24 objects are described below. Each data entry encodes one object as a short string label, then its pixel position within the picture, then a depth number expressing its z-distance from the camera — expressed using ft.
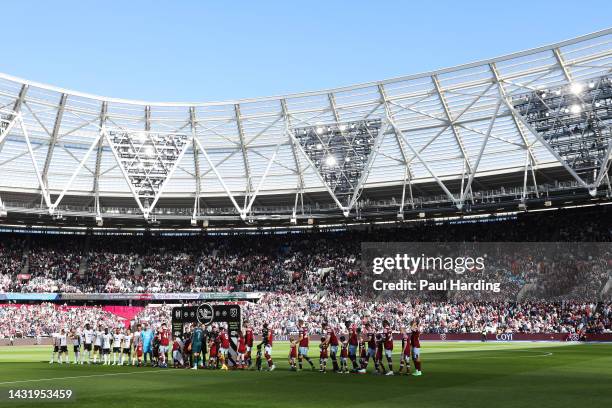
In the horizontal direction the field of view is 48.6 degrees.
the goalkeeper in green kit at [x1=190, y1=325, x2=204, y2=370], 92.53
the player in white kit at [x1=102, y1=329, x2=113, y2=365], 102.26
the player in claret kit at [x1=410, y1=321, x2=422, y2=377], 78.23
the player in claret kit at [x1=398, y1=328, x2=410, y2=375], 79.41
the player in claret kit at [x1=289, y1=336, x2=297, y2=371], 87.10
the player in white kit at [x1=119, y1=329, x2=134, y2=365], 101.30
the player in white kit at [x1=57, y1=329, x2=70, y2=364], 102.22
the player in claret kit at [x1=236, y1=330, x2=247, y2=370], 90.50
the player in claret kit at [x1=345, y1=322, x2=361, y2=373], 83.30
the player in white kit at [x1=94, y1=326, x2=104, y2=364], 103.15
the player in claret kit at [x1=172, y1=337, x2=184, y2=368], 95.45
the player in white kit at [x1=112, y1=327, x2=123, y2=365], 100.73
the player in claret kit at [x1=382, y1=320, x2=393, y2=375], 80.37
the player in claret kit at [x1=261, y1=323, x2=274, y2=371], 88.02
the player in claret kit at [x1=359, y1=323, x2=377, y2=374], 82.32
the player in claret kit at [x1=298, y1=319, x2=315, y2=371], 87.35
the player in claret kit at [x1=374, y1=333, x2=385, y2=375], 81.35
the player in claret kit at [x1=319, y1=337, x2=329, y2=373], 84.02
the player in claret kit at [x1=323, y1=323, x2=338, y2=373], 84.58
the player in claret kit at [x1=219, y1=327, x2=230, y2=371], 90.48
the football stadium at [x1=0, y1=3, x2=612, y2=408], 165.27
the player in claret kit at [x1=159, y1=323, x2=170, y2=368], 94.48
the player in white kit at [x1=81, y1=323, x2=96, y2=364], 104.97
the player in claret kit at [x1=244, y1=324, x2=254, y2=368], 91.09
